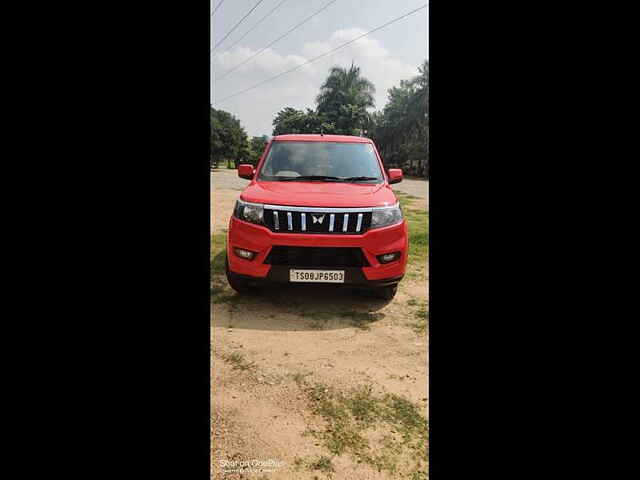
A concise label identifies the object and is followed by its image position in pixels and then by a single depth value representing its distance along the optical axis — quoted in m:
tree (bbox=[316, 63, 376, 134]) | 36.53
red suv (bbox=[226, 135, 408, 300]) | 3.28
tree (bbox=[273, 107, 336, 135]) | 34.93
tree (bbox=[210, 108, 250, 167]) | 35.23
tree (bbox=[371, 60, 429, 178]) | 31.55
